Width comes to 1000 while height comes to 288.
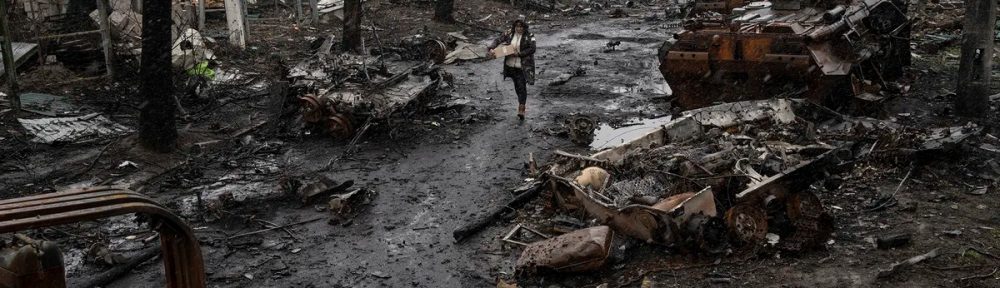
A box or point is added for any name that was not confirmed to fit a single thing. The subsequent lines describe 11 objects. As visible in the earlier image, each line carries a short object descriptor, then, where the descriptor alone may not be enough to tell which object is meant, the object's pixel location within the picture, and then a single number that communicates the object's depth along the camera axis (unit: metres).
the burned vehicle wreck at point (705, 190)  6.04
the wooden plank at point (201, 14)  17.34
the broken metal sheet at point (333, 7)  20.63
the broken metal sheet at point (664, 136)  7.71
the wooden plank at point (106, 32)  12.04
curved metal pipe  2.39
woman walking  11.04
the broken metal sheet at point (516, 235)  6.79
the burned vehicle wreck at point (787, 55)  9.52
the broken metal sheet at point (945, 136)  7.93
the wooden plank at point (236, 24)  16.16
